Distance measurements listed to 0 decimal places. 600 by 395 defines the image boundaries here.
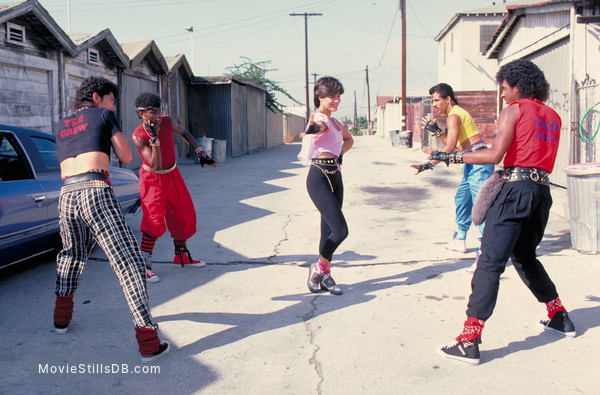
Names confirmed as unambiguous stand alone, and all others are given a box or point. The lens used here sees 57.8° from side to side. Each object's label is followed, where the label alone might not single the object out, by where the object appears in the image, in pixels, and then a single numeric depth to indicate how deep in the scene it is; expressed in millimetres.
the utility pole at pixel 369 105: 70325
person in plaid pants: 3402
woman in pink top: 4551
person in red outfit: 4859
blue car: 4652
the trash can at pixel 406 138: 28328
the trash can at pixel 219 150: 19156
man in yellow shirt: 5238
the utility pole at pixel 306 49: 45219
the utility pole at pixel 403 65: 29625
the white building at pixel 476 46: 27422
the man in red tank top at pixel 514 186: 3334
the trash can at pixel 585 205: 5602
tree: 31484
